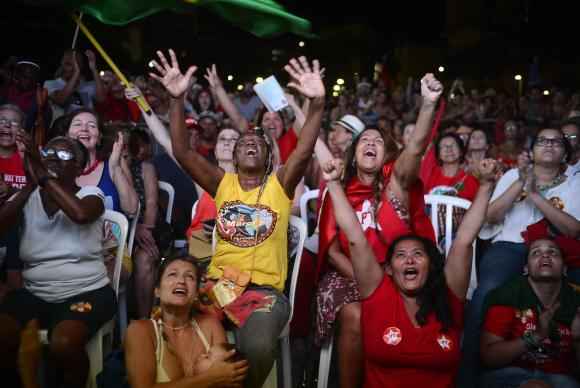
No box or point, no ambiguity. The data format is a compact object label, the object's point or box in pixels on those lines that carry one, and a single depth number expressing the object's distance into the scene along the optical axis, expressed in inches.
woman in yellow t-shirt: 147.3
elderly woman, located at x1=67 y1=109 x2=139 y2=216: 175.8
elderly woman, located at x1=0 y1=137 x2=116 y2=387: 135.0
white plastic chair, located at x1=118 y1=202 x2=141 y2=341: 169.2
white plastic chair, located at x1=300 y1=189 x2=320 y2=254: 204.4
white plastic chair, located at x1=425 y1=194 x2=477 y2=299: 187.6
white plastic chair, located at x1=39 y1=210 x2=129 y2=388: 140.6
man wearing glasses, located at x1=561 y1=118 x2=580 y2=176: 181.5
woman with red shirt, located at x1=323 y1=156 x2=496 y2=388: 125.0
